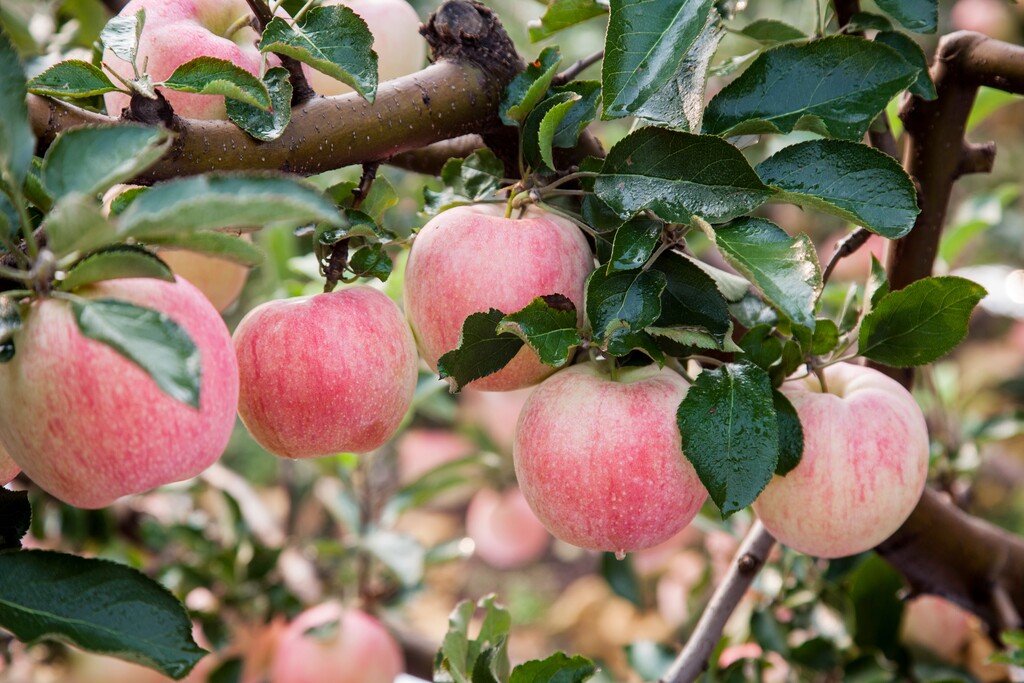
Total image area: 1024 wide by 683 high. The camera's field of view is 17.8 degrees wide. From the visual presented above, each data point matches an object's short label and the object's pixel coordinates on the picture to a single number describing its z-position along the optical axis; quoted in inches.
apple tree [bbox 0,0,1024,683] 45.5
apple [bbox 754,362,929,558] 49.4
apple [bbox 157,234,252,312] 53.5
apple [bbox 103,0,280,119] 49.5
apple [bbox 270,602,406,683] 60.2
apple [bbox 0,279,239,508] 45.4
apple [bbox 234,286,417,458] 48.5
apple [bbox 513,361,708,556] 48.3
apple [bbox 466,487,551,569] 105.6
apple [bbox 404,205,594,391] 48.5
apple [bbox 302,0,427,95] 54.0
